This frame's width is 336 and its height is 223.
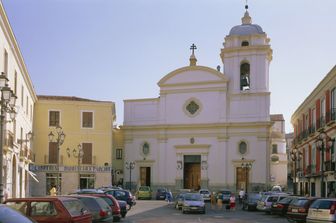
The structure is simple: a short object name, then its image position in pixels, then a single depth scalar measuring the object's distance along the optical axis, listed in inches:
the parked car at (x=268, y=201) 1271.5
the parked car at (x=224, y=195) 1710.1
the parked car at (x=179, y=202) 1399.6
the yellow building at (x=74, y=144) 2037.4
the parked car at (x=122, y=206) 1068.5
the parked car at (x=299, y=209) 940.0
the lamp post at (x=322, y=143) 1150.5
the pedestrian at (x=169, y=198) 1873.4
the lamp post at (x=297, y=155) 1800.9
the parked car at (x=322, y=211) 801.6
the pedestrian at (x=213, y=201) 1638.8
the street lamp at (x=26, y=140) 1439.8
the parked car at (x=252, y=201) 1440.7
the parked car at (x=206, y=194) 1922.2
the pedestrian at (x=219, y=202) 1589.8
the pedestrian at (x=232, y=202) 1466.4
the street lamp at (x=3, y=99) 701.3
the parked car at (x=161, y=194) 2023.9
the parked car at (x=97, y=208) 734.5
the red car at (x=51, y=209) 557.0
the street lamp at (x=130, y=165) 2372.0
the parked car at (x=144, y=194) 2044.8
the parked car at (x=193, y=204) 1291.8
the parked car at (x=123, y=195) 1279.0
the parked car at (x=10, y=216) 360.5
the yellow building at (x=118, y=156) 2481.5
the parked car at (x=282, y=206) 1156.5
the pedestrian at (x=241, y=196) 1810.3
